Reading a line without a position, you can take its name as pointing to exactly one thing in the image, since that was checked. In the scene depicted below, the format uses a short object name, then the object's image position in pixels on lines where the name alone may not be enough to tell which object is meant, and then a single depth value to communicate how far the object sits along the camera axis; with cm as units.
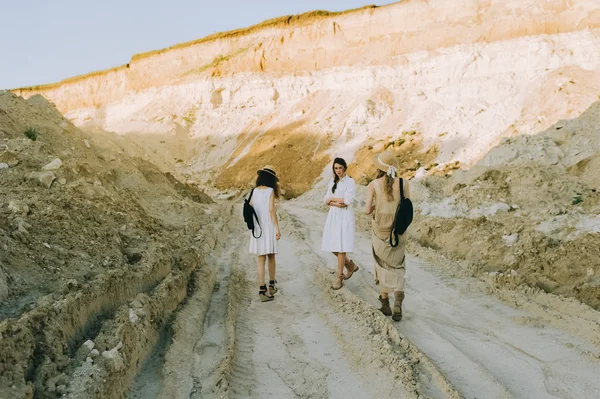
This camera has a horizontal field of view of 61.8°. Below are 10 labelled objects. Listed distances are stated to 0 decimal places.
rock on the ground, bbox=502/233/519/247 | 835
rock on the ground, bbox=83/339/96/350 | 380
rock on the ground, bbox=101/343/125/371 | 370
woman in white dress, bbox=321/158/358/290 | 638
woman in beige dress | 536
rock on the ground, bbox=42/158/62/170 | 819
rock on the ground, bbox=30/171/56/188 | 740
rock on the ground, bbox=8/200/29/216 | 558
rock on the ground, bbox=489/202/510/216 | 1062
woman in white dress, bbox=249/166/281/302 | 622
